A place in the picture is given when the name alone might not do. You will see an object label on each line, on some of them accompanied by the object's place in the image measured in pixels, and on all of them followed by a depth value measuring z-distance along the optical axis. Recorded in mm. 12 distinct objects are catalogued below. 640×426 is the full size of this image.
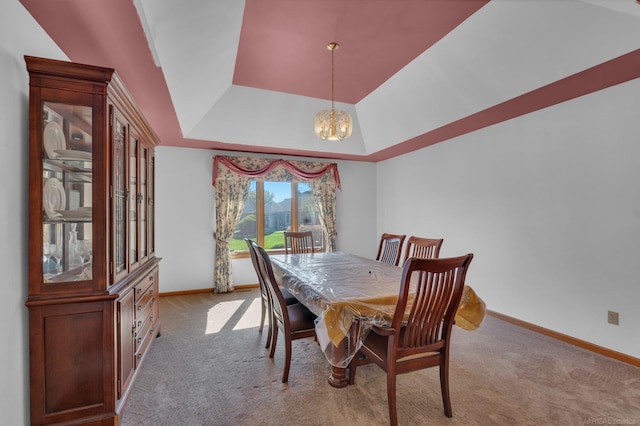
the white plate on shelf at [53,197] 1659
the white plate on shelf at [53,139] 1664
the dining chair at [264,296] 2598
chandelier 2982
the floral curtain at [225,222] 4809
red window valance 4836
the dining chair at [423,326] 1710
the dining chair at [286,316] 2209
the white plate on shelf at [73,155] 1735
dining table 1845
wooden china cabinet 1605
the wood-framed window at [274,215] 5203
